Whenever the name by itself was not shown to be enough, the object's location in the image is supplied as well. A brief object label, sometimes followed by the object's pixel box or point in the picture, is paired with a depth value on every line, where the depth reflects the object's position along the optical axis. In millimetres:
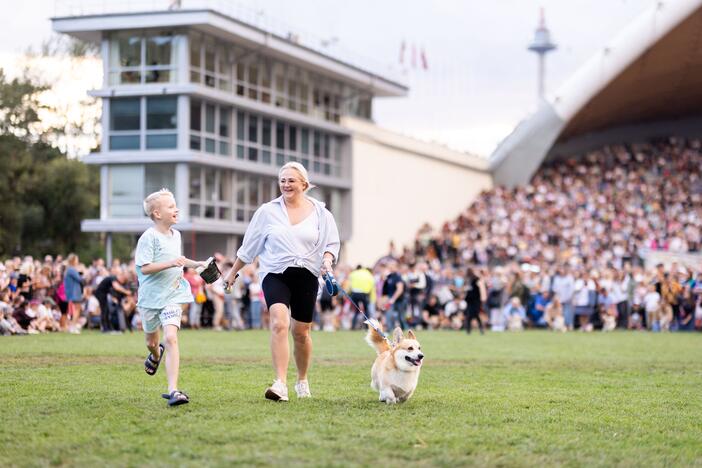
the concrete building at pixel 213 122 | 40500
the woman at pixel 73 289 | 24047
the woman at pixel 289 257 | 9039
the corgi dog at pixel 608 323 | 29609
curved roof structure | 48438
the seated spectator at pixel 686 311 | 29406
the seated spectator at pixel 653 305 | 29641
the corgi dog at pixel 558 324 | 29791
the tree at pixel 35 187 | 47594
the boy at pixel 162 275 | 8828
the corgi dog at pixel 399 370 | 9128
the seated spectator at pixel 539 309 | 30953
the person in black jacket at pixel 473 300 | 26922
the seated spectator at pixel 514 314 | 29859
